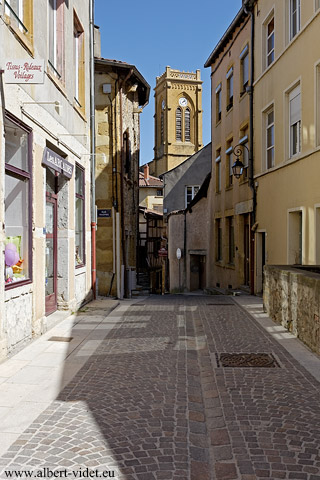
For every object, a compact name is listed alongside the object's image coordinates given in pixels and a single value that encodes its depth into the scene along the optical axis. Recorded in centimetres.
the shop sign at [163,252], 3021
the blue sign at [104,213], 1548
